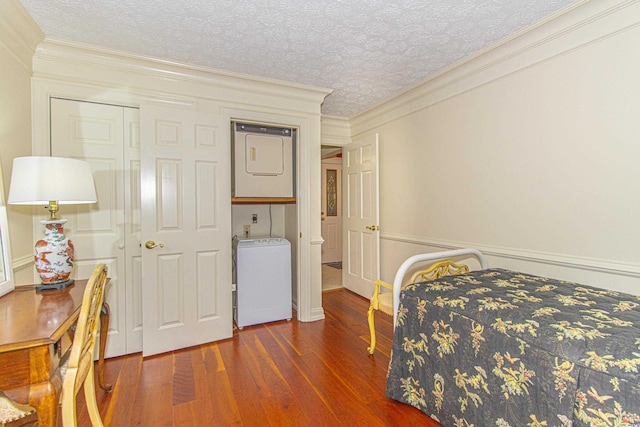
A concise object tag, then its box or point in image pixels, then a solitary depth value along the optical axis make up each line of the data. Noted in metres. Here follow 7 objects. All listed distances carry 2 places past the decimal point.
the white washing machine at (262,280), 3.00
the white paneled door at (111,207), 2.28
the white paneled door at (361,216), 3.63
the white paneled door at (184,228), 2.42
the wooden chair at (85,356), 1.14
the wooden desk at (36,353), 1.00
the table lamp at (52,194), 1.51
